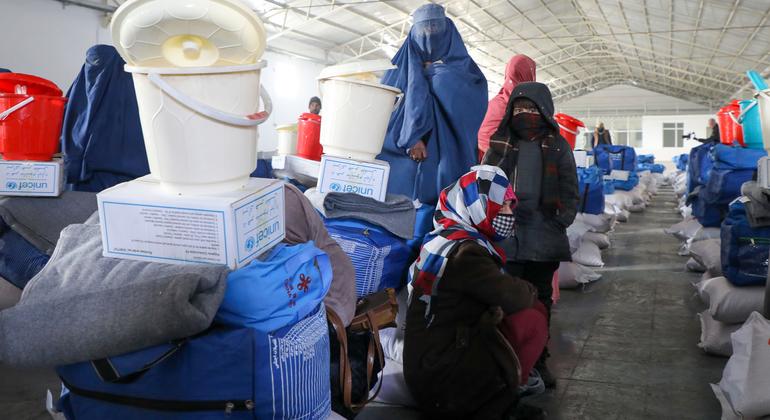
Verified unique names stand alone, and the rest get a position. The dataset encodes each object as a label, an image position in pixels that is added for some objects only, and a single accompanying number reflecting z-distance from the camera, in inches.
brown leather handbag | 66.9
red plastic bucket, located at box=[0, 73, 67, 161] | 101.3
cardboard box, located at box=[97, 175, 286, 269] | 51.1
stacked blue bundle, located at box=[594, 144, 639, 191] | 393.3
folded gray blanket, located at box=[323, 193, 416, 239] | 86.4
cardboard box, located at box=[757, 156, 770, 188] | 94.3
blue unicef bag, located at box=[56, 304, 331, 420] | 47.2
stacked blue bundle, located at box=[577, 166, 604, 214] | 222.4
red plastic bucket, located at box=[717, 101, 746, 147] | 164.7
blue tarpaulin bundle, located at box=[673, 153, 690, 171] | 607.4
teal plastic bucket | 127.4
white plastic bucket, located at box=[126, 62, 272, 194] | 49.9
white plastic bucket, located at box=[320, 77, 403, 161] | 84.9
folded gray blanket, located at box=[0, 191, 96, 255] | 102.0
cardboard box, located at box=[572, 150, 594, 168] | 230.1
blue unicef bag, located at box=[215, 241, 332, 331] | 49.1
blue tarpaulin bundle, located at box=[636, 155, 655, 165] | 722.2
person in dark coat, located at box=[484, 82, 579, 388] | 104.0
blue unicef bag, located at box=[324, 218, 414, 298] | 85.7
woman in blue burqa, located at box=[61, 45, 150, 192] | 107.0
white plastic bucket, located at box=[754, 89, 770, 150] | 92.4
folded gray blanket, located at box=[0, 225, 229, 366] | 44.3
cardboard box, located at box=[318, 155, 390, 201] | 88.5
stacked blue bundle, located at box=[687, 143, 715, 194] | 200.4
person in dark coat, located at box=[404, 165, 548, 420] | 81.5
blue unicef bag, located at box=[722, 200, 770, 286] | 114.6
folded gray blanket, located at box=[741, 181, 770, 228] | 111.8
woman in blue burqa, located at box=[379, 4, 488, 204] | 106.6
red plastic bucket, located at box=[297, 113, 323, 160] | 129.6
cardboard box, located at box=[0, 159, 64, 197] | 103.6
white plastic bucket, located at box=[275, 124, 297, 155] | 151.8
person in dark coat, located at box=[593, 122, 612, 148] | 430.9
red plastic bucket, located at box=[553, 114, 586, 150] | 208.7
